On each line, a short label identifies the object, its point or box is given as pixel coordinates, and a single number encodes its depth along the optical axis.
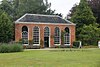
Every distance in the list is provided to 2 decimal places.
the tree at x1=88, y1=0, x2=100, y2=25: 46.14
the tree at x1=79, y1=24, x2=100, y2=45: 39.61
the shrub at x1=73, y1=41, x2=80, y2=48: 38.67
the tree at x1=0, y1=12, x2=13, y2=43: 35.50
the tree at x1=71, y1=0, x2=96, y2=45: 41.78
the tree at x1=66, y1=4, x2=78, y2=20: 48.00
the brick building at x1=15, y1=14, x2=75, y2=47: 37.38
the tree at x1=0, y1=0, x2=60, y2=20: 50.24
